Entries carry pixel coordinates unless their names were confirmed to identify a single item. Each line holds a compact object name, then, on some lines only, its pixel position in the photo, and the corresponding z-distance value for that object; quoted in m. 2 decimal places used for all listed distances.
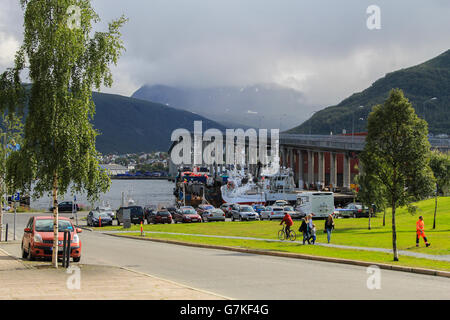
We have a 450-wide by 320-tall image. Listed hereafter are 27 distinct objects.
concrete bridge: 106.69
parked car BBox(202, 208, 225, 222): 57.66
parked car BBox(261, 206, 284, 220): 58.34
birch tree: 19.23
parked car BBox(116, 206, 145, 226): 57.71
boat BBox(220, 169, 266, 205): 94.56
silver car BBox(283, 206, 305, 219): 57.09
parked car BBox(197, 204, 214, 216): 63.09
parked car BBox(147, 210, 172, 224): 57.72
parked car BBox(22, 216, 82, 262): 22.16
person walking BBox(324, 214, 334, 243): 31.68
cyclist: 33.66
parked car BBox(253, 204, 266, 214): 66.69
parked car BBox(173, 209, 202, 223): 57.28
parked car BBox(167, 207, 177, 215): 68.16
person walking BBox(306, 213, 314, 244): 31.04
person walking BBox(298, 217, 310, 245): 31.09
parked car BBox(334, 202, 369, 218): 61.28
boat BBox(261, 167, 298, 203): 95.25
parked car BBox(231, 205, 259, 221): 57.86
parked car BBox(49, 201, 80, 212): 87.19
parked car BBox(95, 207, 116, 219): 62.97
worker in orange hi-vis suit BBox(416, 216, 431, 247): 28.00
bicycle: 34.50
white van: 56.56
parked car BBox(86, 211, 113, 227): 55.69
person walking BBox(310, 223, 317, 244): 31.02
